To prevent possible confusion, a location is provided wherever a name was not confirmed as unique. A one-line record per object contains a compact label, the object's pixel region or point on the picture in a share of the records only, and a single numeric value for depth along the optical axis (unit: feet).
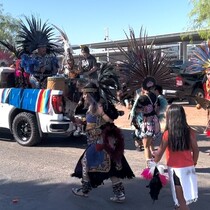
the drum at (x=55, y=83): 29.71
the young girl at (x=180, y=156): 15.02
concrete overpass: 97.81
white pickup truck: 29.45
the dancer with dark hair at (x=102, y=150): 18.47
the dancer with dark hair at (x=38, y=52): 32.76
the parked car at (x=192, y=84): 60.23
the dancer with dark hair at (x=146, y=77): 24.31
